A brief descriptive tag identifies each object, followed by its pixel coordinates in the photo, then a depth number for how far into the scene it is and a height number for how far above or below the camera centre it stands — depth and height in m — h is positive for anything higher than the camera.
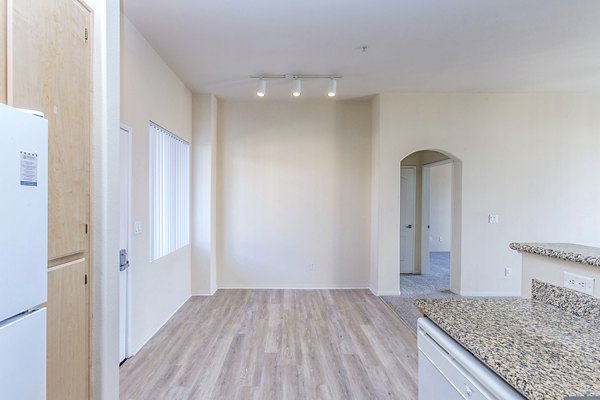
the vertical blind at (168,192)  3.18 +0.08
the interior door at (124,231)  2.51 -0.28
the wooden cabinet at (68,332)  1.21 -0.58
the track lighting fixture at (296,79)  3.65 +1.51
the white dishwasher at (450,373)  0.85 -0.59
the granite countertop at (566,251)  1.14 -0.23
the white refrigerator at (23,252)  0.88 -0.17
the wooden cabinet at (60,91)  1.11 +0.45
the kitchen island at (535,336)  0.77 -0.47
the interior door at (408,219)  5.71 -0.39
